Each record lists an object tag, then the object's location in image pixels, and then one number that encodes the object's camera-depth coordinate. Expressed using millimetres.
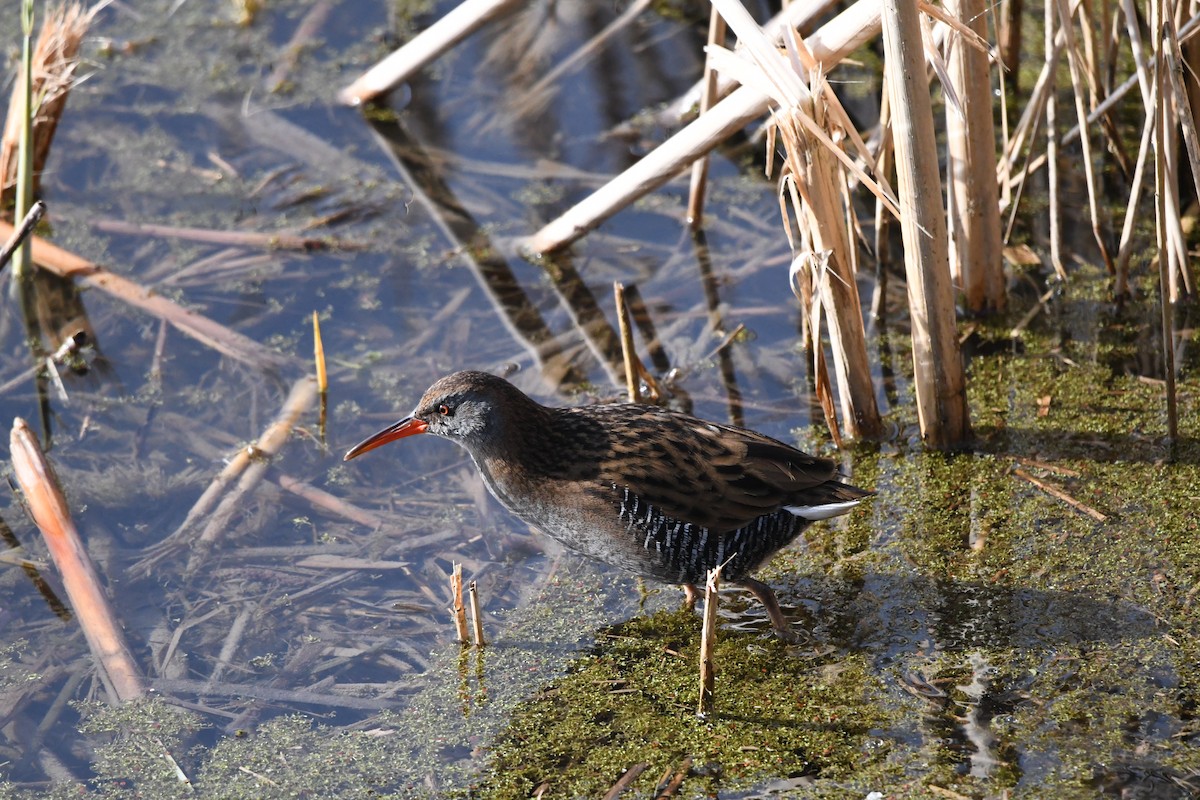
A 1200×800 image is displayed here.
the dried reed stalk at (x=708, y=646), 6270
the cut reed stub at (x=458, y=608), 7170
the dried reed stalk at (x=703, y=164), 10078
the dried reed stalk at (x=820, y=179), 6809
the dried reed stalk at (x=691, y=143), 7531
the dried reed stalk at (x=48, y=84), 10391
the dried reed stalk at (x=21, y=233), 8430
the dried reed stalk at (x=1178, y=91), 7348
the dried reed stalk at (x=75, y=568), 7457
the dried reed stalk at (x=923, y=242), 6805
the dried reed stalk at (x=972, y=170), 7785
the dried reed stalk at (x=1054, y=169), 9151
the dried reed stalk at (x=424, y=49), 11102
